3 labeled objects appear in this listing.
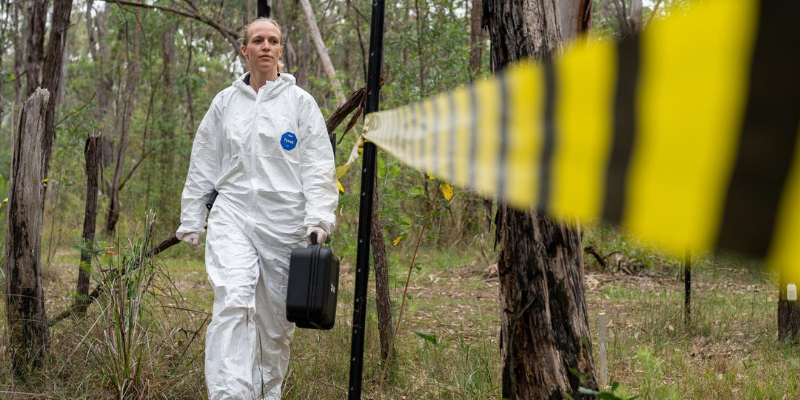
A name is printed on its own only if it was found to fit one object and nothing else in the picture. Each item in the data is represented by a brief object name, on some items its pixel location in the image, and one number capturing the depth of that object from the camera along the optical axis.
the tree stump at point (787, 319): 4.75
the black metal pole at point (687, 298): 4.94
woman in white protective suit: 3.31
